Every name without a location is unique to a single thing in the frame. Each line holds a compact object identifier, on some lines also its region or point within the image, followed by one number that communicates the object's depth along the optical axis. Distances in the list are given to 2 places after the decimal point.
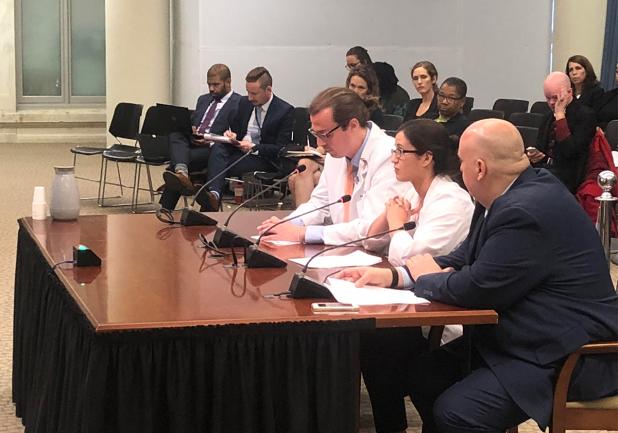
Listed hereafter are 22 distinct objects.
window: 14.17
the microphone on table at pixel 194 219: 4.04
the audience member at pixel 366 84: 6.82
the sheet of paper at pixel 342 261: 3.30
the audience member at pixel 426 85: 7.62
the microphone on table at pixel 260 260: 3.22
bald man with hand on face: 6.12
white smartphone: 2.64
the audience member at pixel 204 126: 8.12
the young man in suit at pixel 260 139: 7.85
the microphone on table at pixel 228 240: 3.55
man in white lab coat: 3.76
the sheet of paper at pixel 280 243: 3.72
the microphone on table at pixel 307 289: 2.77
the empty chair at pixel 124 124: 8.92
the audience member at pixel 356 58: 8.53
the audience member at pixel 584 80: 7.67
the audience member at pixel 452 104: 6.85
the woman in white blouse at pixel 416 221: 3.31
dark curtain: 10.12
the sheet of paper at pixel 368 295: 2.77
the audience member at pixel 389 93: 8.95
